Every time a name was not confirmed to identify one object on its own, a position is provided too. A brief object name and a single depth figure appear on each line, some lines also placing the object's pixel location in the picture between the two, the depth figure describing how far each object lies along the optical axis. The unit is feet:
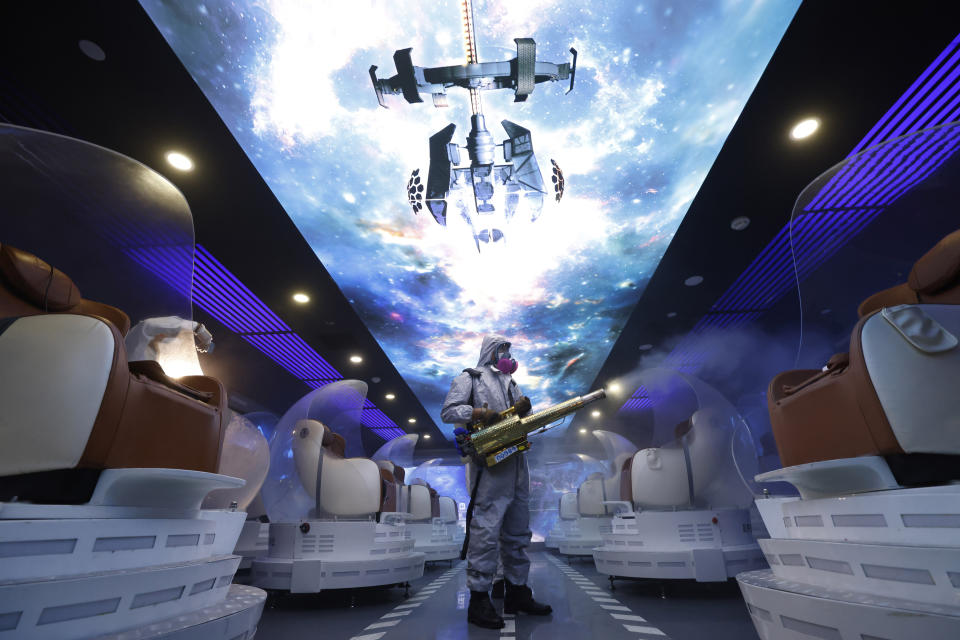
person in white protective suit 10.23
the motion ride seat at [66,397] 3.95
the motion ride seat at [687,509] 13.65
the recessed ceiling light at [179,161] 15.58
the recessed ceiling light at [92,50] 11.64
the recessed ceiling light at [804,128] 14.97
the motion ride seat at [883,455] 3.76
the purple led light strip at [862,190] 5.51
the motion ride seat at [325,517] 12.85
